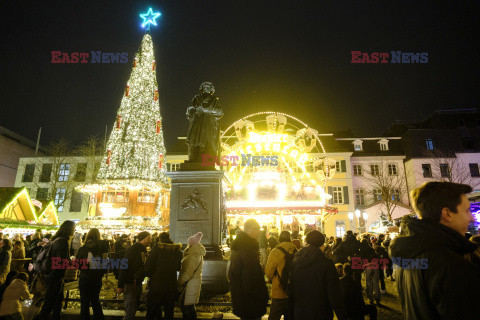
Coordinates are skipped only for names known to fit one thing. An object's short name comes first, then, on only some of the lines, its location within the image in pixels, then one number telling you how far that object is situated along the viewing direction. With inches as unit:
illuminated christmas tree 919.7
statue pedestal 257.6
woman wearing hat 197.3
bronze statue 303.3
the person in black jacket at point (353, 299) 198.7
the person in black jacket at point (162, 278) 177.3
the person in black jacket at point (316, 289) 135.2
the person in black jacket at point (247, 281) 140.4
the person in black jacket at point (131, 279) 190.2
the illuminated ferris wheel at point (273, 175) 869.8
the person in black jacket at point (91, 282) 194.5
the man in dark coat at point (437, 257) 56.9
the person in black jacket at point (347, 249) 291.9
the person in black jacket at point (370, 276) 303.3
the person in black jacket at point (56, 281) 192.5
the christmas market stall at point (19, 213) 561.3
